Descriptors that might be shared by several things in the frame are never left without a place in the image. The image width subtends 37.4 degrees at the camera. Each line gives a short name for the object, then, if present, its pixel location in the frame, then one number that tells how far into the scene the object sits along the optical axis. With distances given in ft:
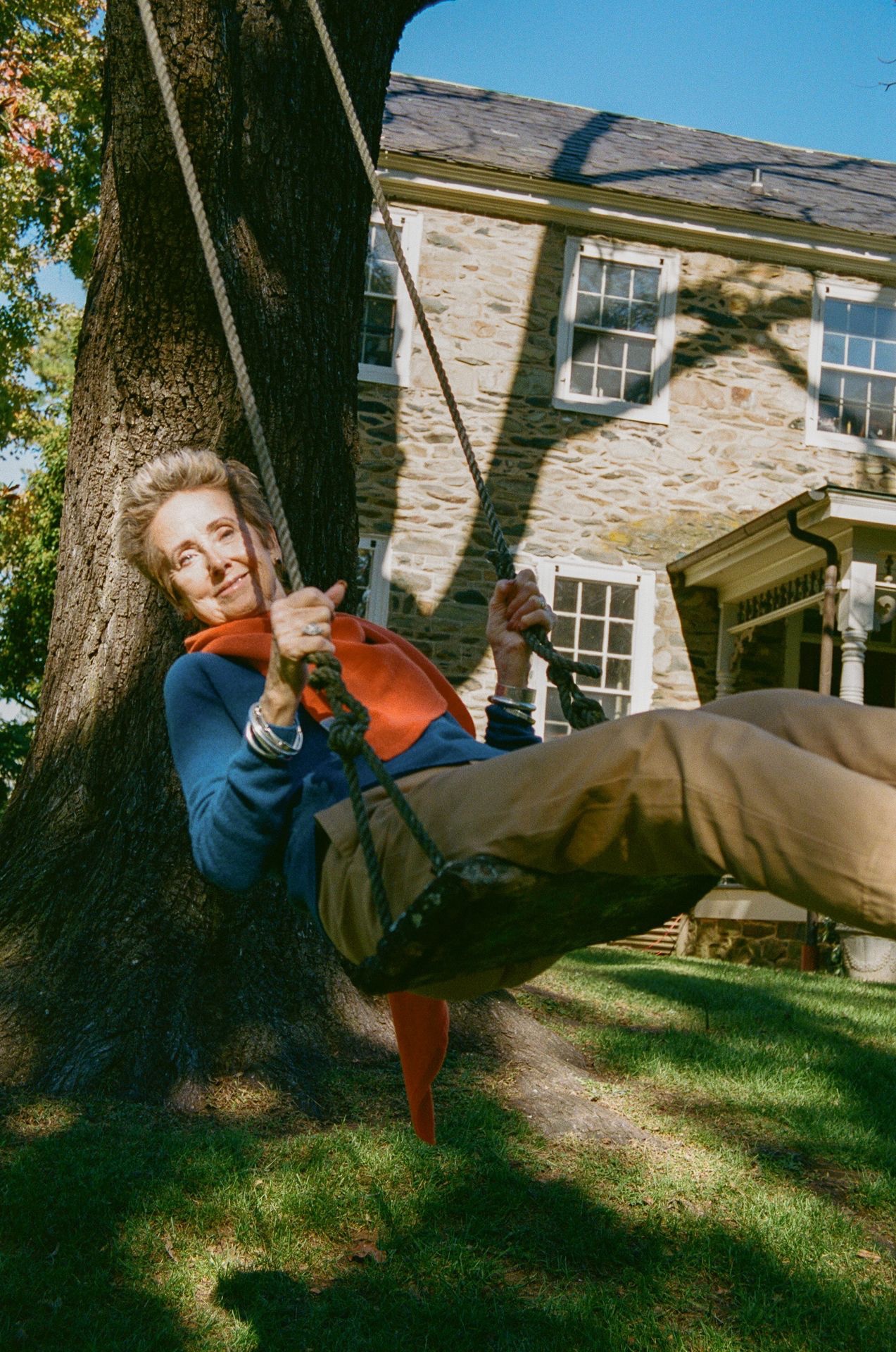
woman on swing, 5.89
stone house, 35.22
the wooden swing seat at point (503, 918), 6.24
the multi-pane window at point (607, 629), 36.22
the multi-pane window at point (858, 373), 38.29
